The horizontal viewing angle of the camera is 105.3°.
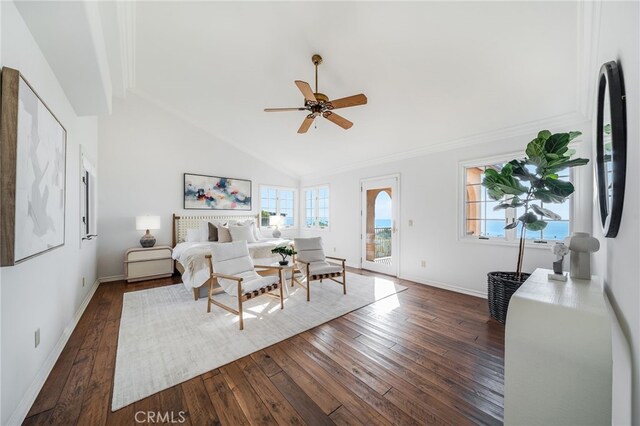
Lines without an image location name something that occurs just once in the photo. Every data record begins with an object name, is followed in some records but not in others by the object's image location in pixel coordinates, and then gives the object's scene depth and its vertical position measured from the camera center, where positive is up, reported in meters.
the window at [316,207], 6.51 +0.13
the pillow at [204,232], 4.92 -0.42
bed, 3.50 -0.64
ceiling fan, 2.51 +1.18
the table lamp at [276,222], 6.17 -0.27
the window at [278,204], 6.51 +0.22
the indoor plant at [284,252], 3.55 -0.59
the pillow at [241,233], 4.69 -0.42
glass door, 4.81 -0.25
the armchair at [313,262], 3.63 -0.80
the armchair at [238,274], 2.79 -0.81
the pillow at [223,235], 4.66 -0.45
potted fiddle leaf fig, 2.27 +0.27
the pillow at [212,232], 4.91 -0.42
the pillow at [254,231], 5.25 -0.43
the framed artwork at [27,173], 1.25 +0.24
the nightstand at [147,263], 4.34 -0.96
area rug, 1.91 -1.26
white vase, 1.59 -0.28
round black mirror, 0.98 +0.30
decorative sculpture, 1.76 -0.30
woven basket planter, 2.71 -0.90
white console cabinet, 0.98 -0.64
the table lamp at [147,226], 4.49 -0.27
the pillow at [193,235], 4.91 -0.48
